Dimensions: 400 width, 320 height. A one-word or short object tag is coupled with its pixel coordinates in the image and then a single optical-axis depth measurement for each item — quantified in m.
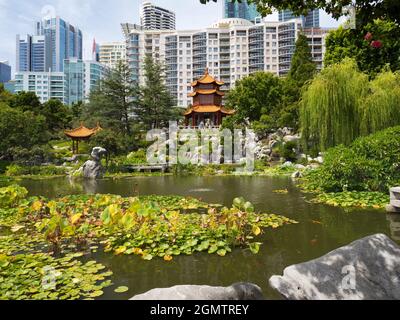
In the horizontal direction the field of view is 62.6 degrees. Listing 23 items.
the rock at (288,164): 19.74
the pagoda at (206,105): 34.19
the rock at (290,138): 24.28
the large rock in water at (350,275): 2.93
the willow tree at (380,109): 11.31
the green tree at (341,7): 3.04
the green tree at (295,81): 26.05
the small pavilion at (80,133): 28.11
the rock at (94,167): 17.31
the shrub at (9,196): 7.73
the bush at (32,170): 19.92
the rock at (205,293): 2.63
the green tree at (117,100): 30.98
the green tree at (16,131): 21.64
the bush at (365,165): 7.95
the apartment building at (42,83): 98.69
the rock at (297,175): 15.05
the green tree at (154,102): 32.22
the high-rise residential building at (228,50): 62.62
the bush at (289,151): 22.48
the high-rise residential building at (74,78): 106.21
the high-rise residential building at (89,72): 105.38
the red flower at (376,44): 3.64
